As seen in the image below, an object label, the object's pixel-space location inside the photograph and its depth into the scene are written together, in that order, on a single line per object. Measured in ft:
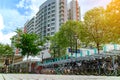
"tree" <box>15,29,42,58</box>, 52.46
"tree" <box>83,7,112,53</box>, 45.50
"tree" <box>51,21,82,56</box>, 56.77
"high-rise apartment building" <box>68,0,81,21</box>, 138.07
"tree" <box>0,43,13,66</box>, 75.46
